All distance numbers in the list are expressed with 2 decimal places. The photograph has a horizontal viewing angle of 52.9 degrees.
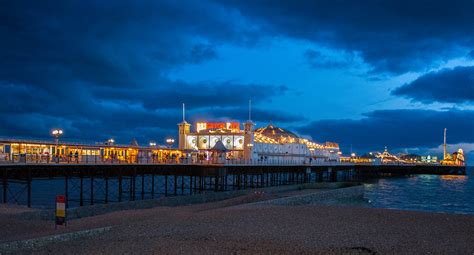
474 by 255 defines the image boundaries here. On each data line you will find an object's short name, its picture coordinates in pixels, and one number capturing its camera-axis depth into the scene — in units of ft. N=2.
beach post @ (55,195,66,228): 67.87
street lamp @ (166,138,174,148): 208.13
